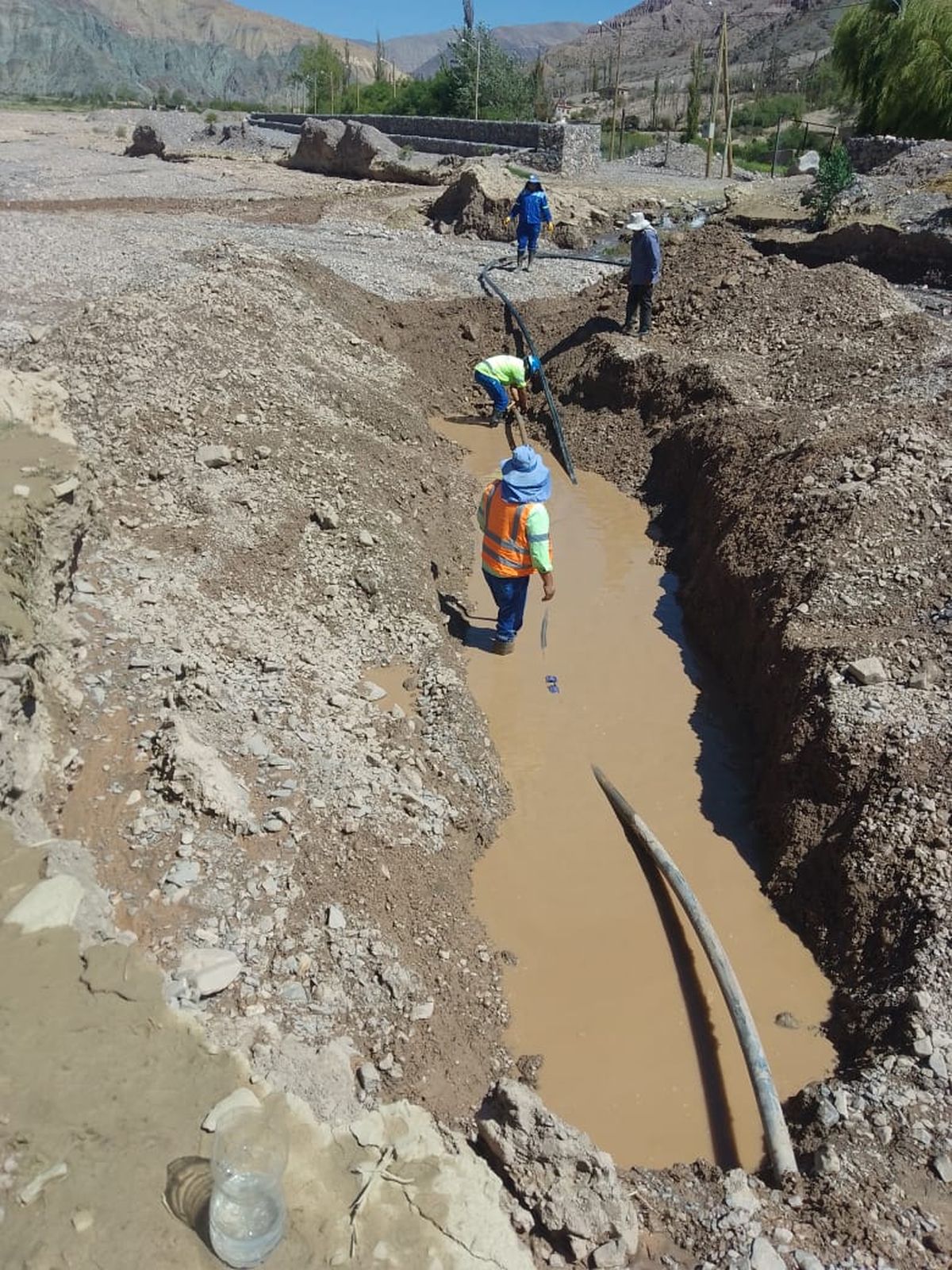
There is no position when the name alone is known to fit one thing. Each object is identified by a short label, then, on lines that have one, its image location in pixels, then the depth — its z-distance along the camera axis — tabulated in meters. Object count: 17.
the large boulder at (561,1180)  3.10
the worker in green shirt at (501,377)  10.55
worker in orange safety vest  6.30
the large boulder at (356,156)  23.92
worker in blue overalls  14.40
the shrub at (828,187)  16.06
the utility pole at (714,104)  23.77
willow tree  21.80
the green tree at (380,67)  49.84
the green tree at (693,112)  35.22
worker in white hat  11.12
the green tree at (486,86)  33.31
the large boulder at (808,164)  24.50
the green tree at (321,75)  47.56
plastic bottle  2.64
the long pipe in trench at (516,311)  10.63
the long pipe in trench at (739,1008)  3.61
